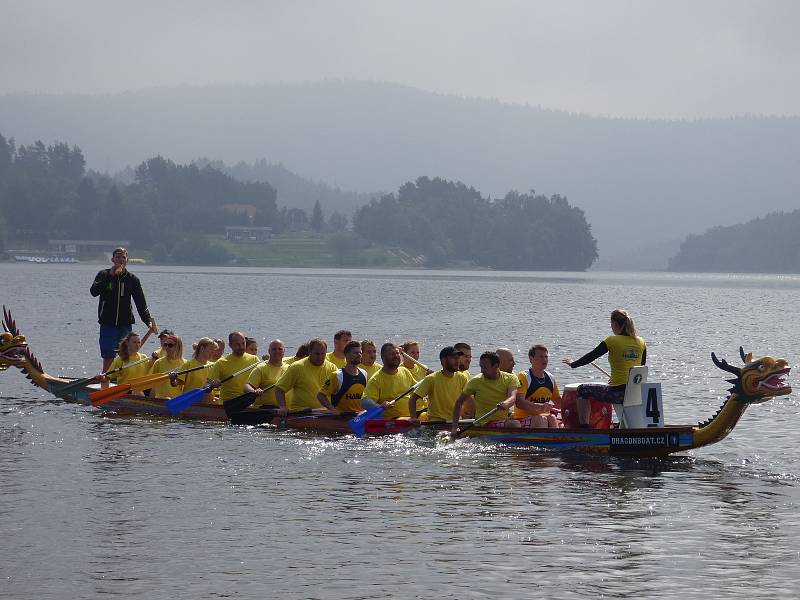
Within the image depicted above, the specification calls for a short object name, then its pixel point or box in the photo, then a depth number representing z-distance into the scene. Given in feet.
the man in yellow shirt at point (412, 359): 76.69
